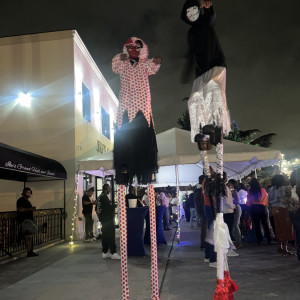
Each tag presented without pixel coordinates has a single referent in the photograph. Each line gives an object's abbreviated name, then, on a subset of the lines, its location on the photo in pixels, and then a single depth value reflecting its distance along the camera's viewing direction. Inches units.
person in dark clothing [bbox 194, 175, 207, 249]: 285.9
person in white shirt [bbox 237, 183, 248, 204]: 385.1
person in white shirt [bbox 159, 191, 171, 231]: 529.0
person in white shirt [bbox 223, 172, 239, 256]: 274.2
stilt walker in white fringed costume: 130.1
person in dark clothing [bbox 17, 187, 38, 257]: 306.0
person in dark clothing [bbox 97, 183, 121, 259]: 289.1
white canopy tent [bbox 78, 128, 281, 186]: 343.3
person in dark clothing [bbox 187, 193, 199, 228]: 569.0
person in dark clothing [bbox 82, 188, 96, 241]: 416.3
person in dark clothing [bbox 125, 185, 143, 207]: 332.4
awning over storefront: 293.3
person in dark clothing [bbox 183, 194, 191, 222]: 699.7
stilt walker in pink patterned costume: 136.9
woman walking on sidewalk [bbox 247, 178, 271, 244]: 321.1
